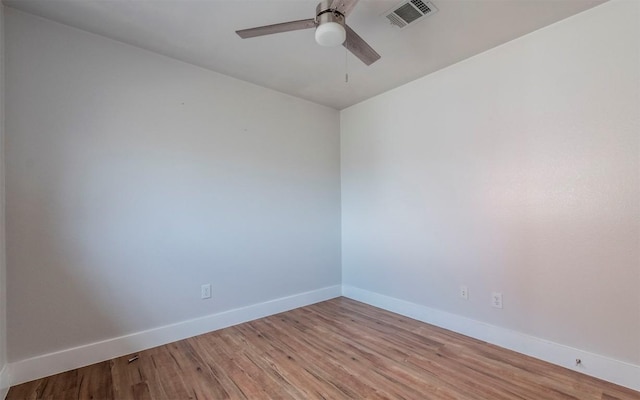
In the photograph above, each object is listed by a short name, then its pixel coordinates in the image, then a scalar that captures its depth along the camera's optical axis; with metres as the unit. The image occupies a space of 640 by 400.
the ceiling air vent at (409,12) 1.85
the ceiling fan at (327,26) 1.45
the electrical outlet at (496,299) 2.34
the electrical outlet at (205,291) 2.64
